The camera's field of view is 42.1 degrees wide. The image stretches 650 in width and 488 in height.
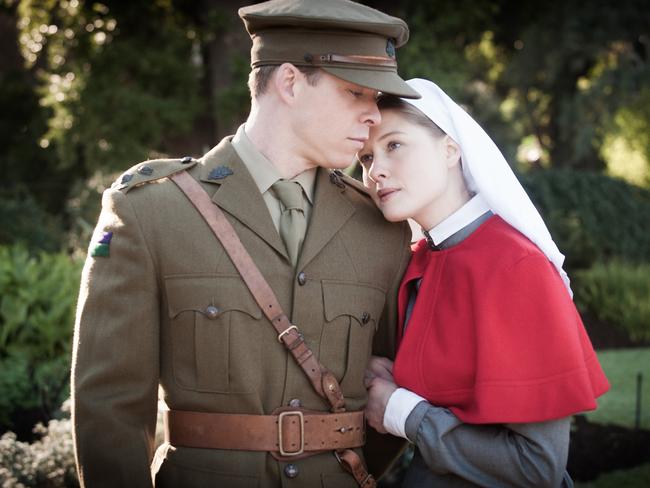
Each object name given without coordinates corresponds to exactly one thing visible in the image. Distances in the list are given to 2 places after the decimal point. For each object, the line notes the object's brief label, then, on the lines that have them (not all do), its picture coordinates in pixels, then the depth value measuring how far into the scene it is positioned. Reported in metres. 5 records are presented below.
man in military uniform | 2.53
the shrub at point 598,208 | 12.09
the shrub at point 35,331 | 5.43
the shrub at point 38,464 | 3.83
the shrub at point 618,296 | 9.52
